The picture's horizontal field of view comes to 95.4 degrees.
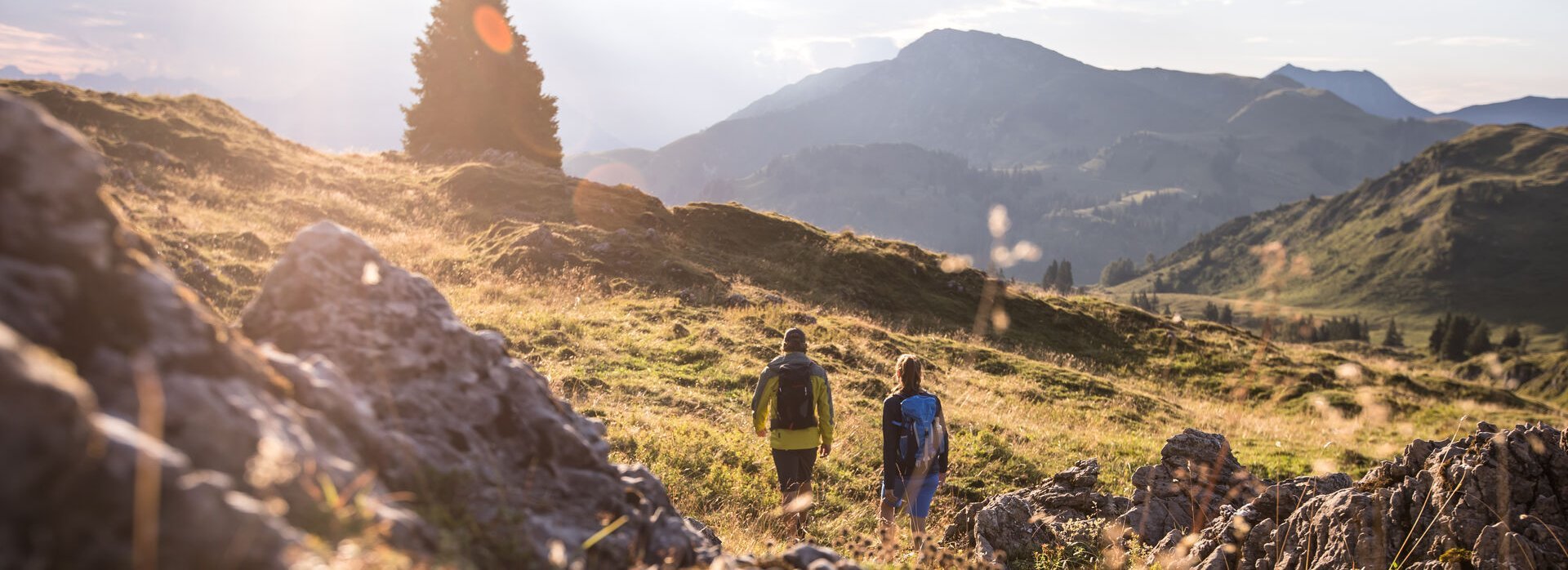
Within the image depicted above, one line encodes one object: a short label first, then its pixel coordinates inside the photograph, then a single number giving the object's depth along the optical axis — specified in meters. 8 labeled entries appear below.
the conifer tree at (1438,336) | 166.50
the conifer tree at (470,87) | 47.69
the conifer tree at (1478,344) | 163.04
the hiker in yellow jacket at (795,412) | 10.28
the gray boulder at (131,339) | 2.42
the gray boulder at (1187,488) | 9.22
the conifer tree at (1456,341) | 161.69
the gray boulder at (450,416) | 3.68
